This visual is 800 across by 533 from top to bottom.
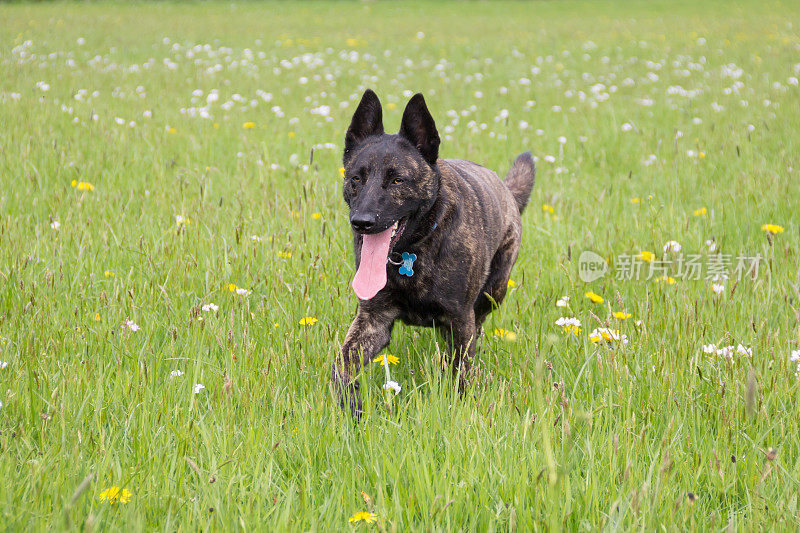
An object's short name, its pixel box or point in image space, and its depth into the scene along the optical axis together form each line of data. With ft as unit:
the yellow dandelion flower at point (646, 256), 15.62
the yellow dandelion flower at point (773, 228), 15.93
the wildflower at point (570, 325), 11.58
